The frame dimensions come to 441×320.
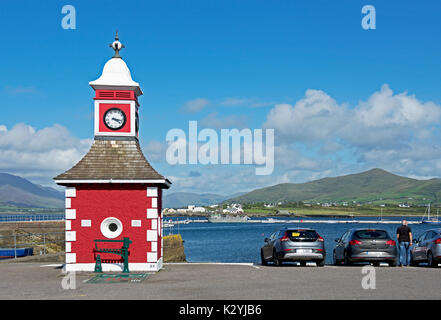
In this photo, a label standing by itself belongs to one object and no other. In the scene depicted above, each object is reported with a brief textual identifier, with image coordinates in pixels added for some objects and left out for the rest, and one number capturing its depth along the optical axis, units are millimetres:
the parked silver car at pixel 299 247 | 23312
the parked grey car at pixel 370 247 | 23297
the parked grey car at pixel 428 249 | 23194
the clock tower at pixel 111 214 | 20750
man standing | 24812
